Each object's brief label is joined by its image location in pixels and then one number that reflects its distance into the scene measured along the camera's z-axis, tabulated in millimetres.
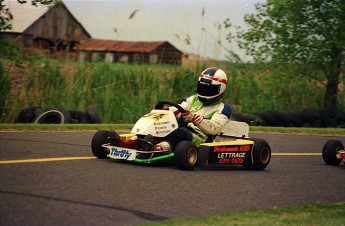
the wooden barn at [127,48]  37366
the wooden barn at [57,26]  28812
